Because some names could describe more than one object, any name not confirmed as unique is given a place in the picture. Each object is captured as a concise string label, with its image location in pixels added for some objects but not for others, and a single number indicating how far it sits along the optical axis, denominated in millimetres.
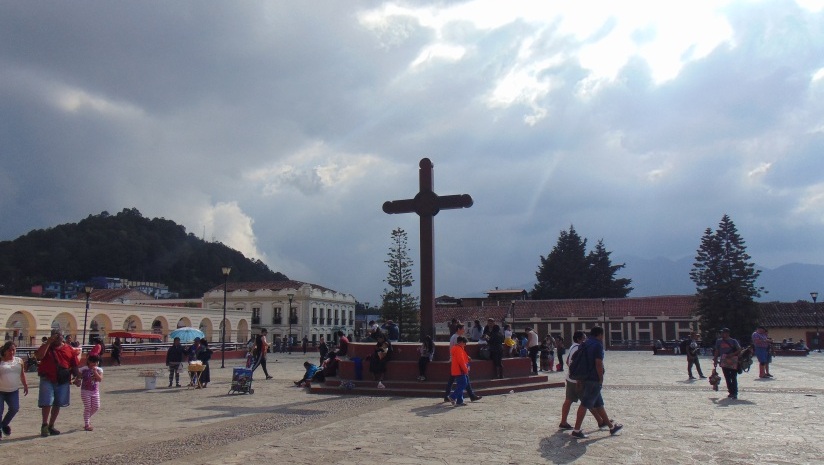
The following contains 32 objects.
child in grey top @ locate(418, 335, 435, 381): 13422
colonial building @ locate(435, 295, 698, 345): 51812
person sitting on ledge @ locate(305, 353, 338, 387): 14914
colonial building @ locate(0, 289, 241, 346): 30453
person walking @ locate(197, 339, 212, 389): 15766
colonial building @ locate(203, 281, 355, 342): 64062
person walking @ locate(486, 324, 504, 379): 13875
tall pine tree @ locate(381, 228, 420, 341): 47344
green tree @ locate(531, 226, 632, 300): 68250
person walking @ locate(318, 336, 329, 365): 18609
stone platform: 13273
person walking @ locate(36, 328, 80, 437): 8328
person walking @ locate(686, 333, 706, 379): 17017
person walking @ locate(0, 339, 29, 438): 7988
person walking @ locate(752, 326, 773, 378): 16797
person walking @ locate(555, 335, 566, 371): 21212
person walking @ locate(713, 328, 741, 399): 11680
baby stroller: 13820
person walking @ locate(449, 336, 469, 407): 11070
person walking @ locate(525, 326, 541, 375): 16938
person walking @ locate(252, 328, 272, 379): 17166
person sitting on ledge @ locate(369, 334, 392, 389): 13727
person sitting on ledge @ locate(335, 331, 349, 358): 16091
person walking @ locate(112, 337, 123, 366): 27047
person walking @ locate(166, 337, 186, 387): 15734
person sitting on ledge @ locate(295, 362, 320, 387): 15500
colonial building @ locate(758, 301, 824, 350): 48469
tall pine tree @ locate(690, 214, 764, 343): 46250
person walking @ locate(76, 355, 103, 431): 8734
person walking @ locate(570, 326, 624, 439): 7824
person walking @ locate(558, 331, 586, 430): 8221
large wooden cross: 15305
